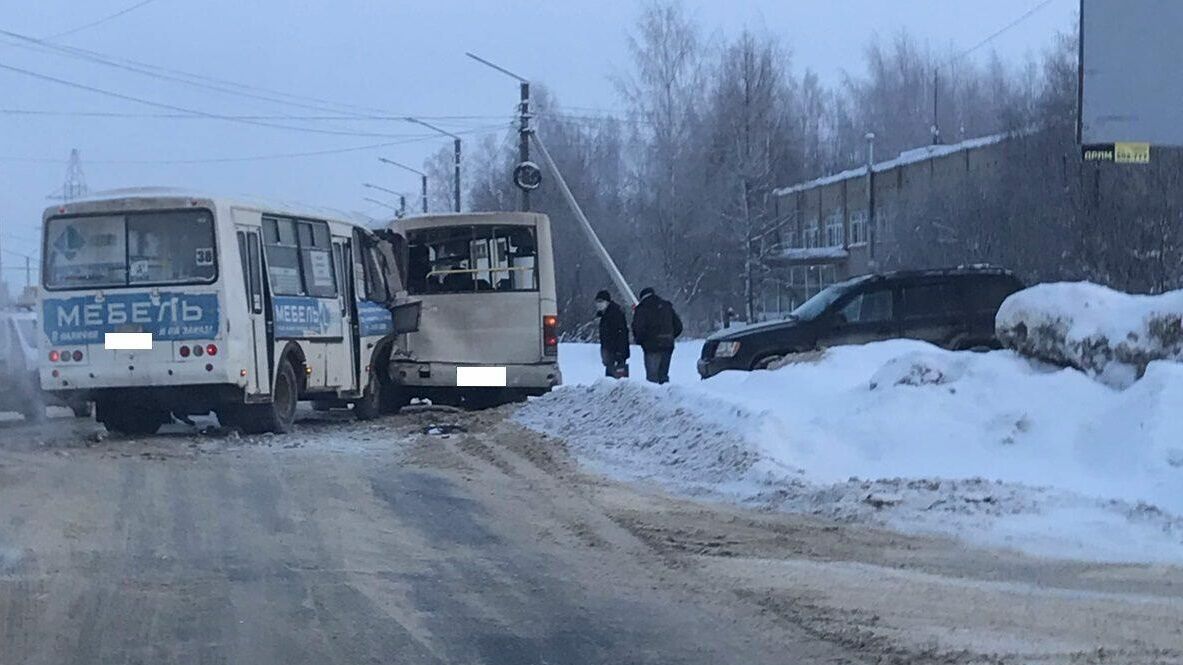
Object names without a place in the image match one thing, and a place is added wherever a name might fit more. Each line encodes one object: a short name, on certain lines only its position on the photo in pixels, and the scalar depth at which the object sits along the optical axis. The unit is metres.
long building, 53.97
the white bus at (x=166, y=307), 15.72
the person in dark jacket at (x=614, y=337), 21.94
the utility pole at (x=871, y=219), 58.01
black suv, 22.02
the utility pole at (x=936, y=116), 70.28
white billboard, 18.58
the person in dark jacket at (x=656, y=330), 21.05
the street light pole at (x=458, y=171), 49.63
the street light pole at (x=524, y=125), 39.44
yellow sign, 18.73
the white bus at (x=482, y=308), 20.23
